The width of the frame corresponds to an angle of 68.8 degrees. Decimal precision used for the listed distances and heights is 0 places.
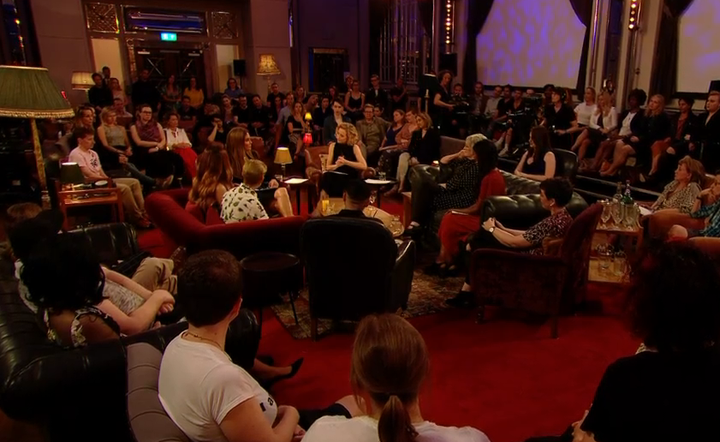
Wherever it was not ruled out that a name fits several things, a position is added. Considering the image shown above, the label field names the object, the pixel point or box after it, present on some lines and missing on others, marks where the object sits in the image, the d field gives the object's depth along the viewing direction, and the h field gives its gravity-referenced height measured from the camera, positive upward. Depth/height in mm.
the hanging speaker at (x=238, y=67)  11875 +542
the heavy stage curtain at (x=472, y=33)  11164 +1177
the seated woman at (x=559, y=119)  7891 -470
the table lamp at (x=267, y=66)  11383 +529
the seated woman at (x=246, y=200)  3734 -752
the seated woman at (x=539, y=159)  5418 -724
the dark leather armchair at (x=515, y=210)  4129 -945
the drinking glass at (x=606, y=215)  4277 -1020
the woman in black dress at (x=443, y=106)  9711 -311
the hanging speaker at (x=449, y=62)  11297 +555
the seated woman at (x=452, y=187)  4652 -884
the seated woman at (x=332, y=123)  8008 -486
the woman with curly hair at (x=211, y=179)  4047 -660
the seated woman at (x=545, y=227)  3438 -910
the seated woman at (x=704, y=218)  4008 -1050
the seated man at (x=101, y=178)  5754 -899
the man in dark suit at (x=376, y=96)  10641 -124
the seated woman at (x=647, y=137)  6617 -636
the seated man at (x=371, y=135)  8109 -679
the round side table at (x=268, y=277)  3395 -1176
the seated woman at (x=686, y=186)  4535 -857
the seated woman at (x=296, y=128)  8227 -599
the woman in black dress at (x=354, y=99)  10586 -180
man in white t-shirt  1436 -766
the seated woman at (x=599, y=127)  7457 -573
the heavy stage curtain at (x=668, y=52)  7395 +458
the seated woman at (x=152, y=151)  6973 -754
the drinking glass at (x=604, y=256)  4186 -1382
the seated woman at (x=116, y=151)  6711 -734
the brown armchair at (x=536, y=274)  3312 -1182
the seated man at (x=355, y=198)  3225 -648
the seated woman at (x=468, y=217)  4406 -1053
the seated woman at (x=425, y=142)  6793 -670
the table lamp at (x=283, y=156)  5645 -678
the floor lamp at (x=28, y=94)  2988 +4
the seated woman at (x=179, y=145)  7234 -700
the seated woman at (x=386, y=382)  1139 -622
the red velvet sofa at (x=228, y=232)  3449 -927
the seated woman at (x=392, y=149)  7566 -850
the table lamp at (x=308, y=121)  8719 -510
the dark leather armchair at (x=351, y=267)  3016 -1039
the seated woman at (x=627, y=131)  6945 -582
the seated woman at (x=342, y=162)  5941 -816
